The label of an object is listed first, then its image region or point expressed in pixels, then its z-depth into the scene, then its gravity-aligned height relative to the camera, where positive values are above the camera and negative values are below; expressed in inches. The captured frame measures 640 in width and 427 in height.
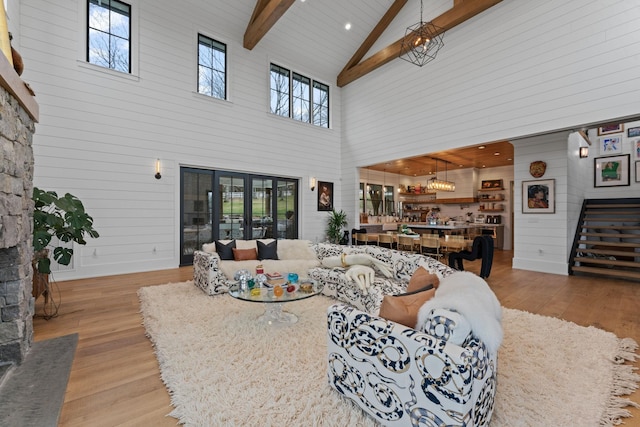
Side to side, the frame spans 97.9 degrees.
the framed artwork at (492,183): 379.0 +41.4
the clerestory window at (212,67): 250.1 +133.1
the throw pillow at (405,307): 65.7 -23.2
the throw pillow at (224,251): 178.9 -25.0
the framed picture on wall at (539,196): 228.7 +14.8
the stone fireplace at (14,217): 75.3 -1.9
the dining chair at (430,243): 237.6 -25.9
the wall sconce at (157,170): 222.1 +33.4
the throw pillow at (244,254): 180.1 -27.6
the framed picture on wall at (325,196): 329.4 +20.1
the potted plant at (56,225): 118.7 -6.4
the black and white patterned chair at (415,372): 52.6 -33.3
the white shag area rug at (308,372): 65.8 -47.1
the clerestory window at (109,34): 199.9 +131.3
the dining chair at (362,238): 290.6 -26.3
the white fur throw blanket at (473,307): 56.2 -20.5
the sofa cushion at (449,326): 55.6 -23.0
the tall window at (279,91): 295.4 +131.4
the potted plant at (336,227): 325.1 -16.9
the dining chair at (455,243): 217.8 -23.3
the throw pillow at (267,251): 185.3 -25.8
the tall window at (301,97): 313.0 +131.8
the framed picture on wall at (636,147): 257.9 +62.4
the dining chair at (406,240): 247.1 -24.2
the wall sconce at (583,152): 253.1 +56.3
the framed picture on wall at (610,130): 267.3 +82.3
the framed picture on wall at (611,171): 261.1 +41.2
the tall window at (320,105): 331.6 +130.6
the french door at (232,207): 243.3 +4.8
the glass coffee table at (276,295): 106.9 -32.6
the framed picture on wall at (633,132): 260.1 +77.0
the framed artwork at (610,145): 267.6 +67.3
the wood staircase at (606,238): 205.9 -21.6
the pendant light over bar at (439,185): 350.6 +35.4
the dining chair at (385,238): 264.0 -24.7
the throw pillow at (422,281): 89.1 -22.2
